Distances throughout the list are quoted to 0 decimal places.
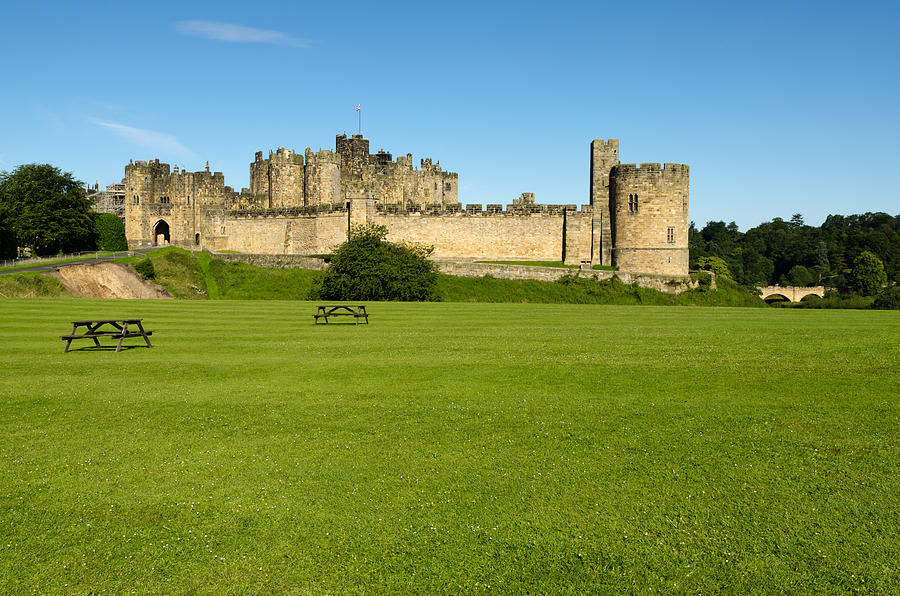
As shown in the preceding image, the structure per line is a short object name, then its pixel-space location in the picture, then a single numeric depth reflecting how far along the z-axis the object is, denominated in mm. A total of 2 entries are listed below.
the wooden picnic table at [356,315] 24373
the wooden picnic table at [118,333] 17484
